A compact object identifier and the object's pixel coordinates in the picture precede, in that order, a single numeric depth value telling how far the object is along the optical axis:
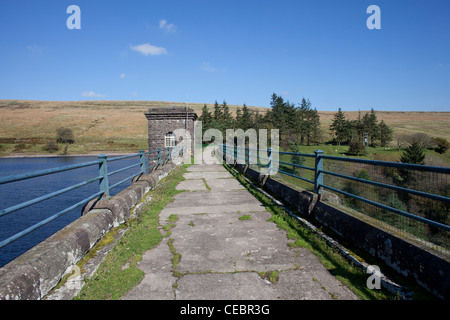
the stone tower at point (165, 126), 23.55
